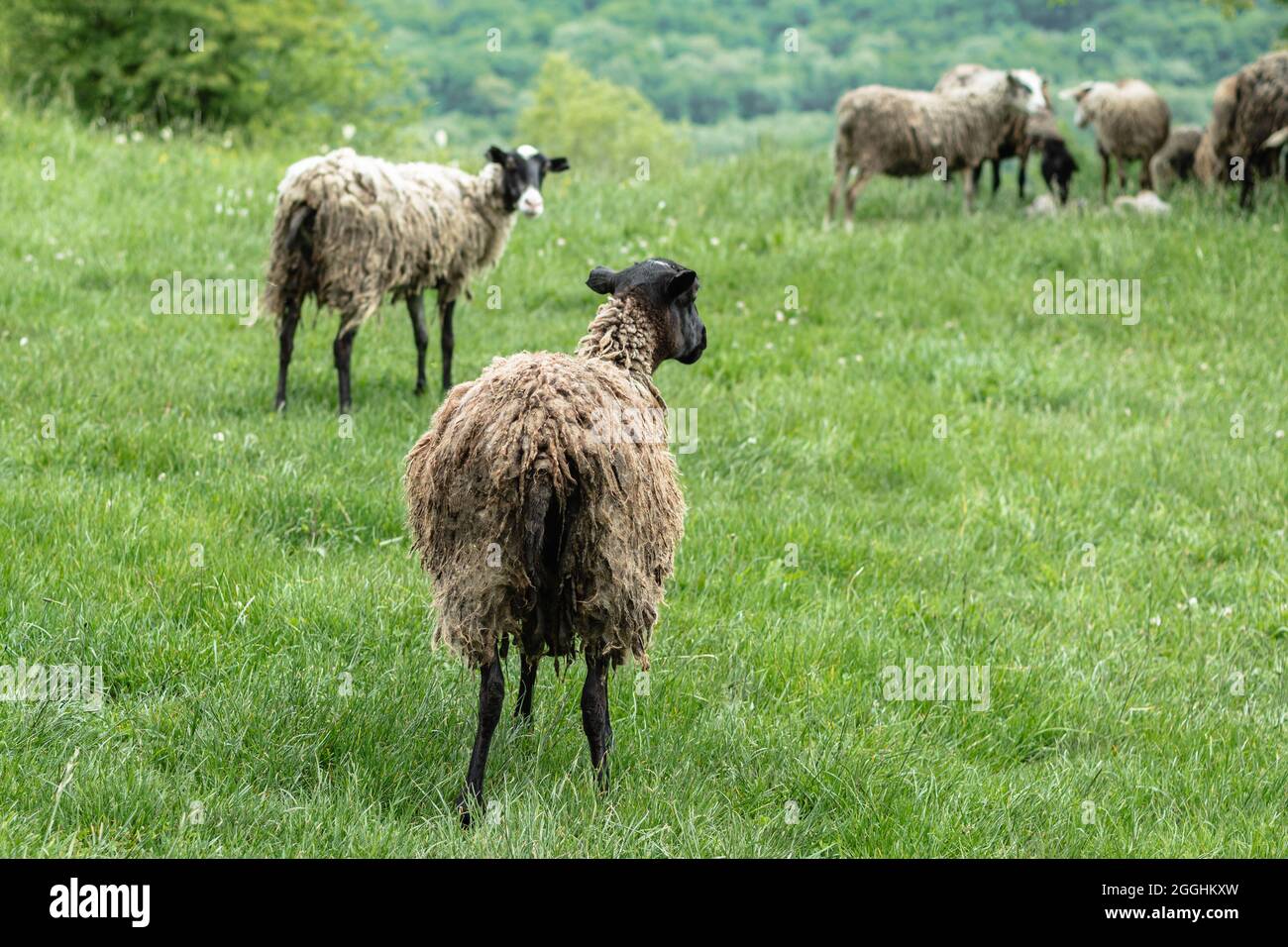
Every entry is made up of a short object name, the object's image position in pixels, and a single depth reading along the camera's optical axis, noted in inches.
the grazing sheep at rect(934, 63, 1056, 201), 567.2
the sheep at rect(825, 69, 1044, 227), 520.7
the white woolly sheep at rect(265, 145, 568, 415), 299.1
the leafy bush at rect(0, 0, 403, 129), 727.7
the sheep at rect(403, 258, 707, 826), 141.1
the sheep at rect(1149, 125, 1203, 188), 645.9
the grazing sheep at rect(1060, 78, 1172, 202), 563.2
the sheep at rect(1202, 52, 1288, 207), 518.9
